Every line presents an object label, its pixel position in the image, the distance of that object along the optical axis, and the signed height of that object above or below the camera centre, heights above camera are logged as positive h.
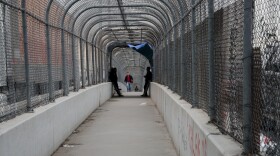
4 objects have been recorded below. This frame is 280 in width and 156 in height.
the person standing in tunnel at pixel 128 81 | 58.48 -1.16
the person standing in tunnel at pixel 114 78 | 39.69 -0.60
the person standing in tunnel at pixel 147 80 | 39.58 -0.74
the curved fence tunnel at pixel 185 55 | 5.10 +0.14
